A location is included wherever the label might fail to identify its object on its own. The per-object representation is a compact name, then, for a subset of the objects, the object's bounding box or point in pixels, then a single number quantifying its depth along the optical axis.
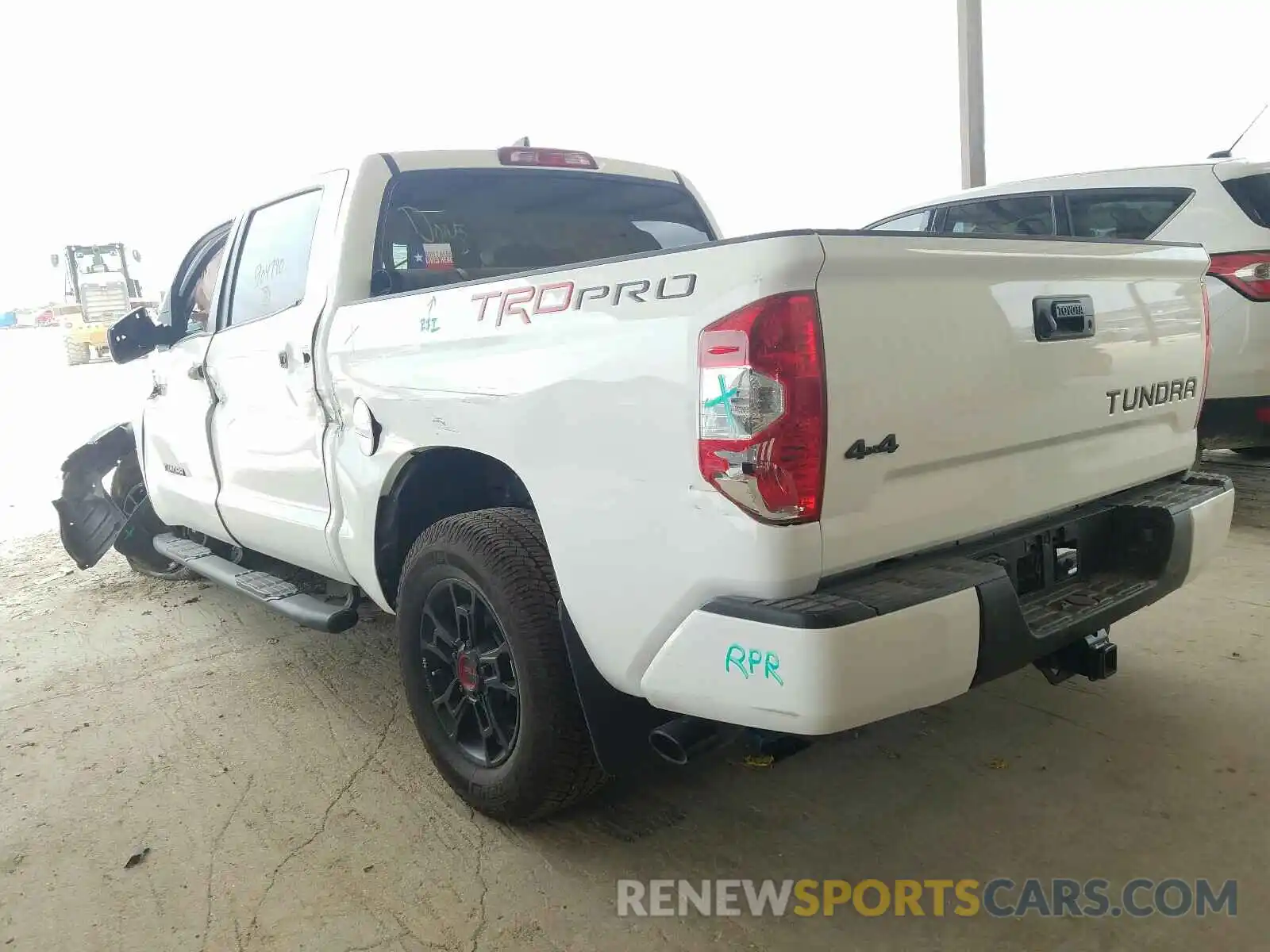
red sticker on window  3.17
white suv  4.54
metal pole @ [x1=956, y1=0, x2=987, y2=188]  8.22
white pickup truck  1.67
